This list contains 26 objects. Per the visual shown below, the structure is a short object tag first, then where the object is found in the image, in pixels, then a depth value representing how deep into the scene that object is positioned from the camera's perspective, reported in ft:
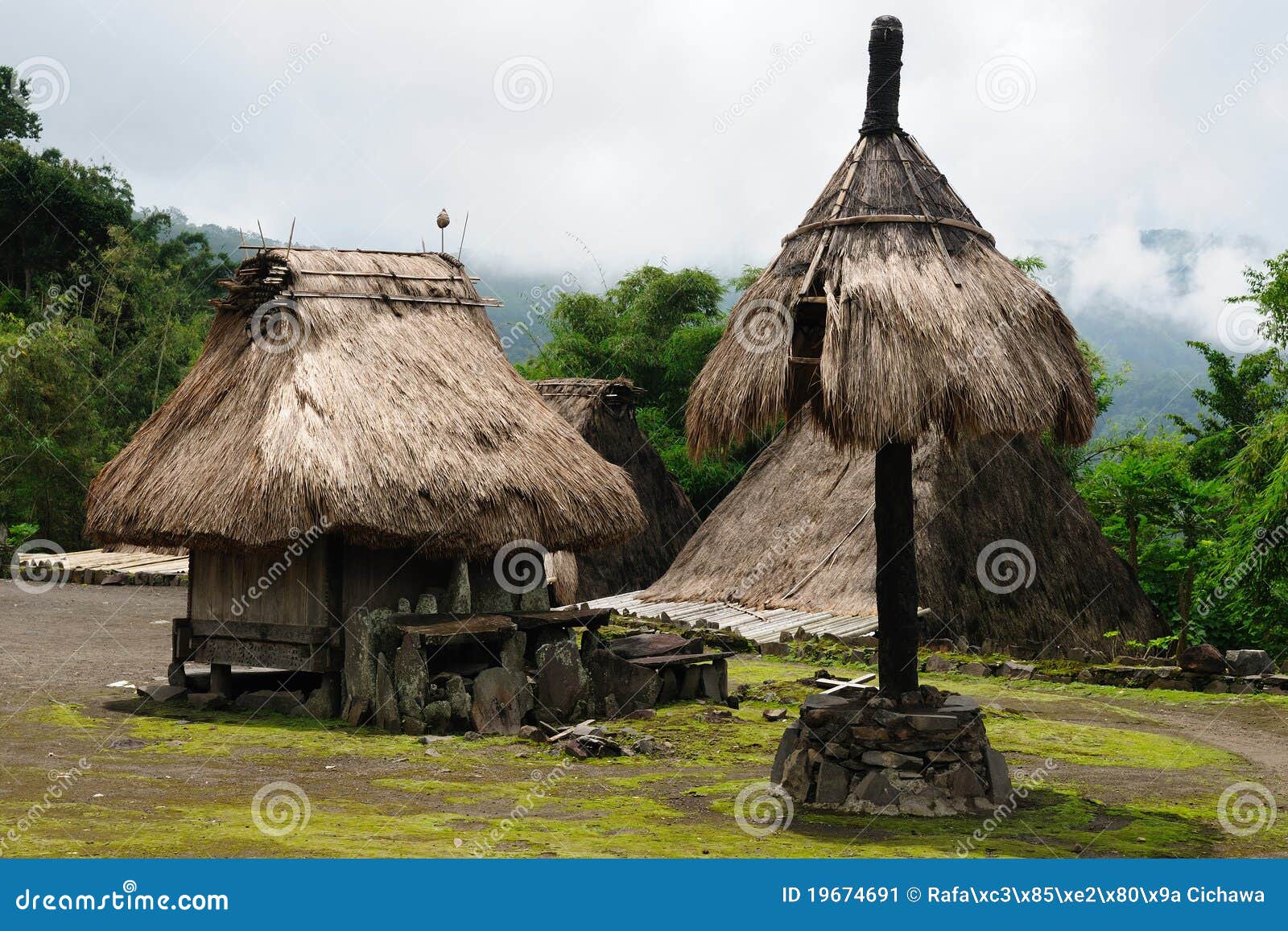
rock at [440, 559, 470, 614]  36.37
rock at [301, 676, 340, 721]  35.63
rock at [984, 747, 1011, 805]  24.48
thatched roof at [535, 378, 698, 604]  70.49
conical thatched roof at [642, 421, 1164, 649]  53.47
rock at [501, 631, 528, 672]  35.47
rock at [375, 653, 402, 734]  33.71
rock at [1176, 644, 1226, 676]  42.29
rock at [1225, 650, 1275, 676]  42.24
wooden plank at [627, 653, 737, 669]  38.78
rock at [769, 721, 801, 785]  25.52
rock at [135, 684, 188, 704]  38.17
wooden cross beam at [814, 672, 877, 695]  40.42
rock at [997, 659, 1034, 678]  44.83
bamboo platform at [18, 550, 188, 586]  77.97
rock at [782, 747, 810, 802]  24.70
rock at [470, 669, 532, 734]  33.78
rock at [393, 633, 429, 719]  33.60
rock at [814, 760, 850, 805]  24.31
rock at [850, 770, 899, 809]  23.98
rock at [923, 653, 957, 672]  46.39
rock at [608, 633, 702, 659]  40.19
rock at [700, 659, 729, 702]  40.04
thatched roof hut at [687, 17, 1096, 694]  23.84
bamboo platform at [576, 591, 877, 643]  51.60
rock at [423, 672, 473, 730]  33.88
